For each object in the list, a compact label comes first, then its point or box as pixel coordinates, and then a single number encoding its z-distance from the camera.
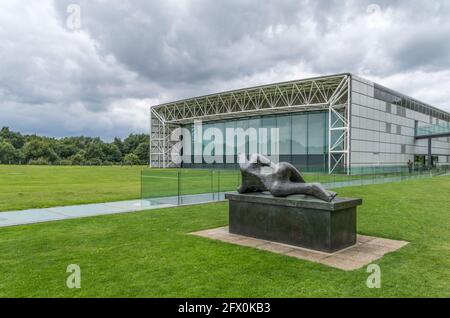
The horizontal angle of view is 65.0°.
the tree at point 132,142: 100.75
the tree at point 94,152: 93.18
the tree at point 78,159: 86.55
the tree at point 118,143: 102.56
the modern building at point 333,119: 37.00
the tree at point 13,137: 108.69
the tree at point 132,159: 82.88
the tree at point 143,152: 89.56
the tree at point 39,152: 89.31
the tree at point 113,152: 96.56
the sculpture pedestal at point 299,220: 6.68
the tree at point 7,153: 91.75
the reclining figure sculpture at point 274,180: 7.07
